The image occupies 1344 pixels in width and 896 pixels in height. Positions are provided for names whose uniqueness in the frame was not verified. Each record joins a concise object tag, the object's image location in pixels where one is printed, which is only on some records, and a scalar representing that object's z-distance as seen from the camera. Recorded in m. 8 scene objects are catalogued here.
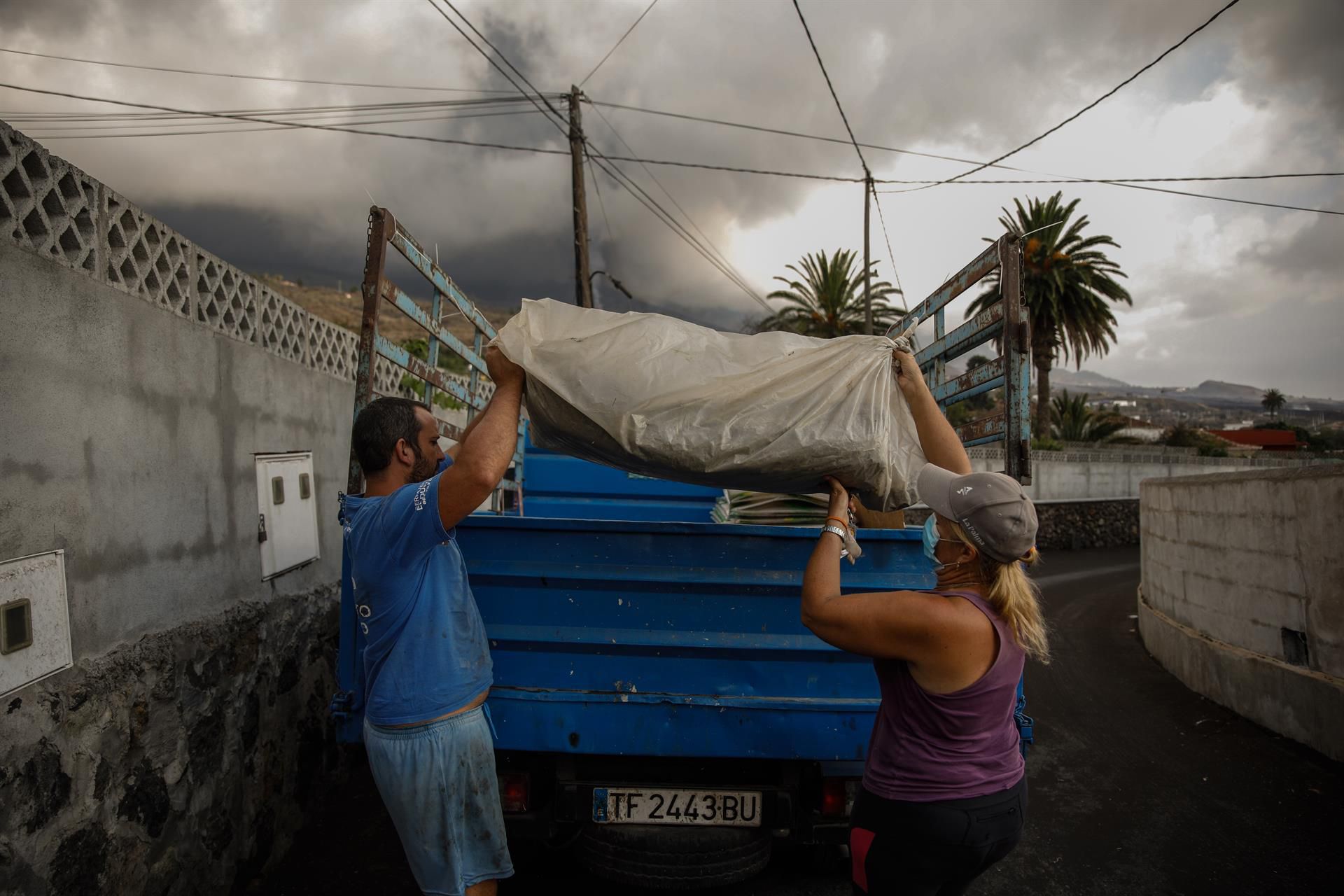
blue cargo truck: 2.55
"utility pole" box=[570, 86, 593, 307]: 13.58
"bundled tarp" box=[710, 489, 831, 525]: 3.44
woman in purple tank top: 1.79
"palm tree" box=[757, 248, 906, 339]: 24.70
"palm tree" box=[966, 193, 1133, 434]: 23.94
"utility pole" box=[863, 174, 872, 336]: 18.86
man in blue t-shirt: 2.05
